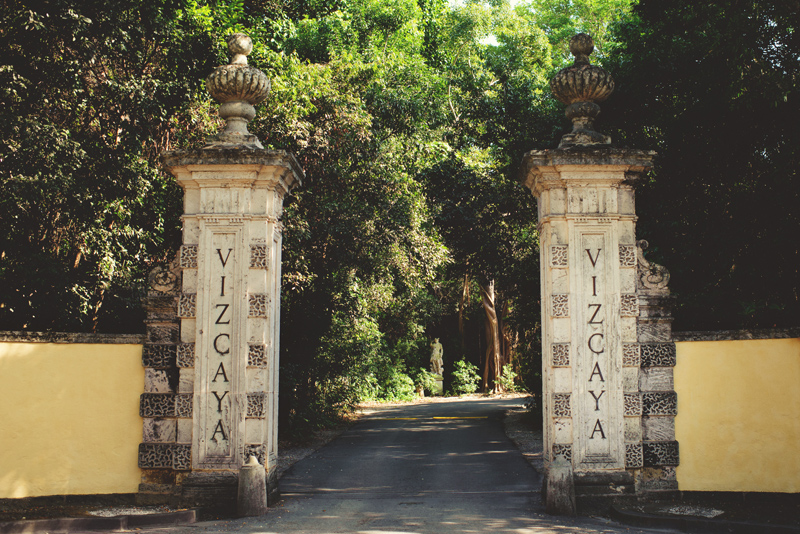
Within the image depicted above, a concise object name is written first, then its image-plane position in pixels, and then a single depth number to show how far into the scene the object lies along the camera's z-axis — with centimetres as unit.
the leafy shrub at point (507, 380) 2848
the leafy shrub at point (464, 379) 2988
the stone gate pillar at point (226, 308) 677
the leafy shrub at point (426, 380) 2978
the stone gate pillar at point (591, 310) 678
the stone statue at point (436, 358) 3120
